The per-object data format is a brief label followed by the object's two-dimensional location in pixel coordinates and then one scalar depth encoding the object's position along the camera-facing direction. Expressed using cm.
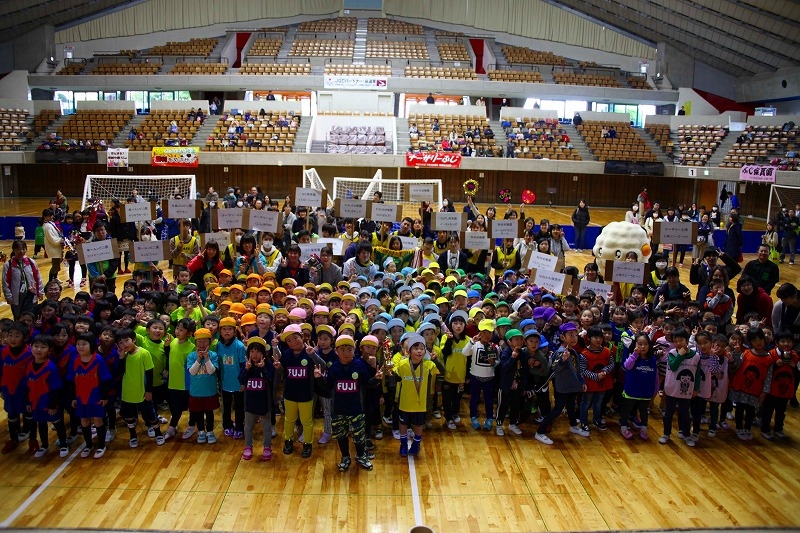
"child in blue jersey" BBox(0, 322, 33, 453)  698
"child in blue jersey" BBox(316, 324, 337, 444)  701
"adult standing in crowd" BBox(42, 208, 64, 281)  1348
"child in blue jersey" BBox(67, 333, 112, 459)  697
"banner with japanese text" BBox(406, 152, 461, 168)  3000
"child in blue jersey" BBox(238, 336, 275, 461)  693
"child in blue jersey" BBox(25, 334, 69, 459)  688
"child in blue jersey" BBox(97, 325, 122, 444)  715
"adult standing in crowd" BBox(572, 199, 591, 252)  1927
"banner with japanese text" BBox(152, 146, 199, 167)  2941
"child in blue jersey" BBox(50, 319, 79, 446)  709
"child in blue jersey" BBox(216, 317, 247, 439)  725
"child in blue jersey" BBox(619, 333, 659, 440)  761
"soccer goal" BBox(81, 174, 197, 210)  2684
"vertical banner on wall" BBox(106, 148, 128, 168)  2728
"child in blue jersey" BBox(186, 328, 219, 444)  716
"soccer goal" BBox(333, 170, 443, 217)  2745
